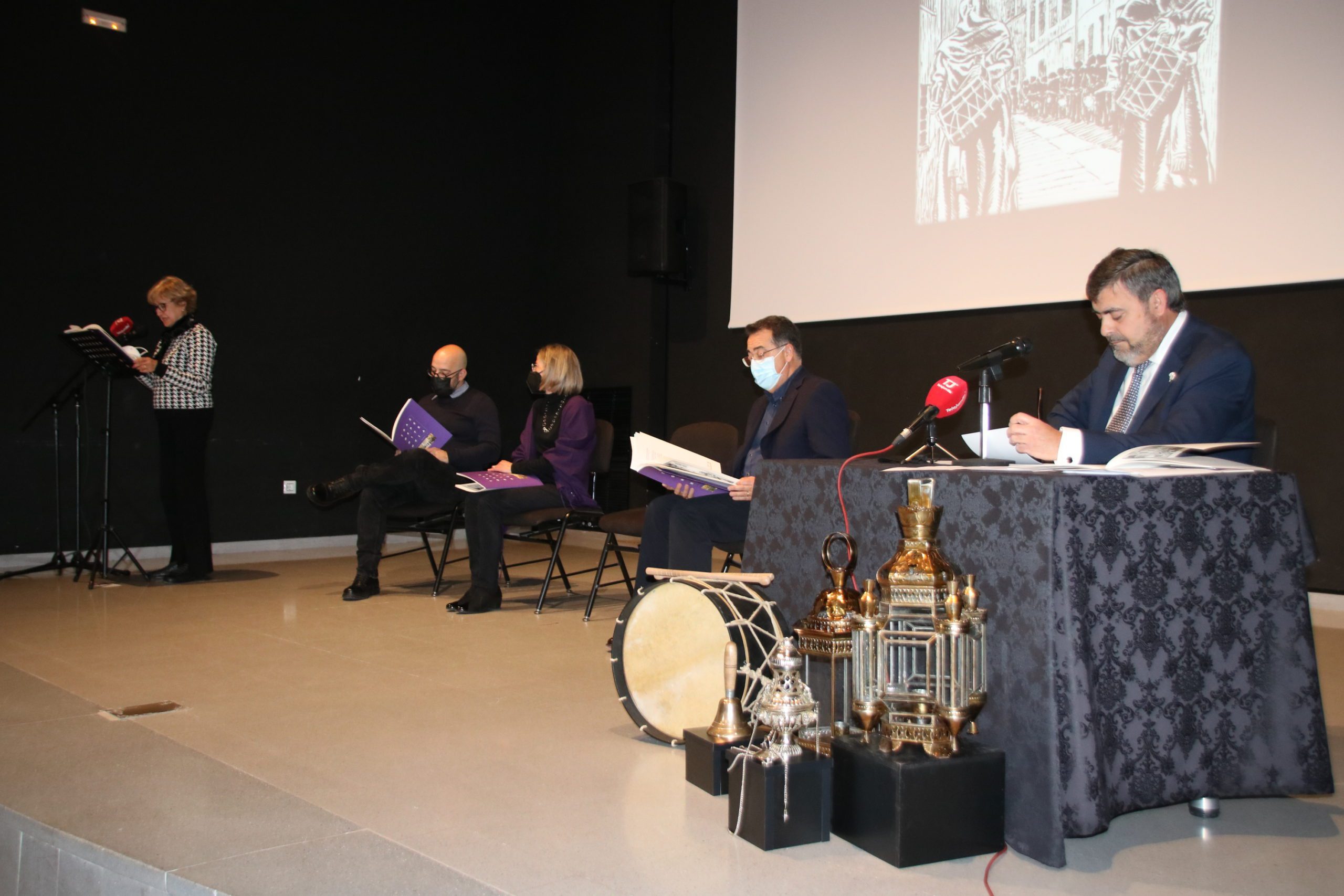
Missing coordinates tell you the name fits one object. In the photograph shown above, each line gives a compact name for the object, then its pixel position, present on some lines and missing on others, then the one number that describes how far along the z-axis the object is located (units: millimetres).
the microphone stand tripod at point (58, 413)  5418
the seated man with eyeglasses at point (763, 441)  3400
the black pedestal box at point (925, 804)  1756
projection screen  4457
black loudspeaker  7078
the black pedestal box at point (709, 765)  2154
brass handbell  2086
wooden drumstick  2355
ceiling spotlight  6008
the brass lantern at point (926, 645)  1804
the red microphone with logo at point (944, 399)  2051
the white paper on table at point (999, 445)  2400
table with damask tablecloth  1786
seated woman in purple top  4590
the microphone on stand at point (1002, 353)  2129
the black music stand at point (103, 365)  5027
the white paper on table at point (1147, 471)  1914
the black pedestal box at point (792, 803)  1837
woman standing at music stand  5328
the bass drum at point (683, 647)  2287
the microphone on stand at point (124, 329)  5359
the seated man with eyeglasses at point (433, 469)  4848
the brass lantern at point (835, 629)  2076
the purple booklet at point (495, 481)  4609
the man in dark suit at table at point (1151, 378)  2258
